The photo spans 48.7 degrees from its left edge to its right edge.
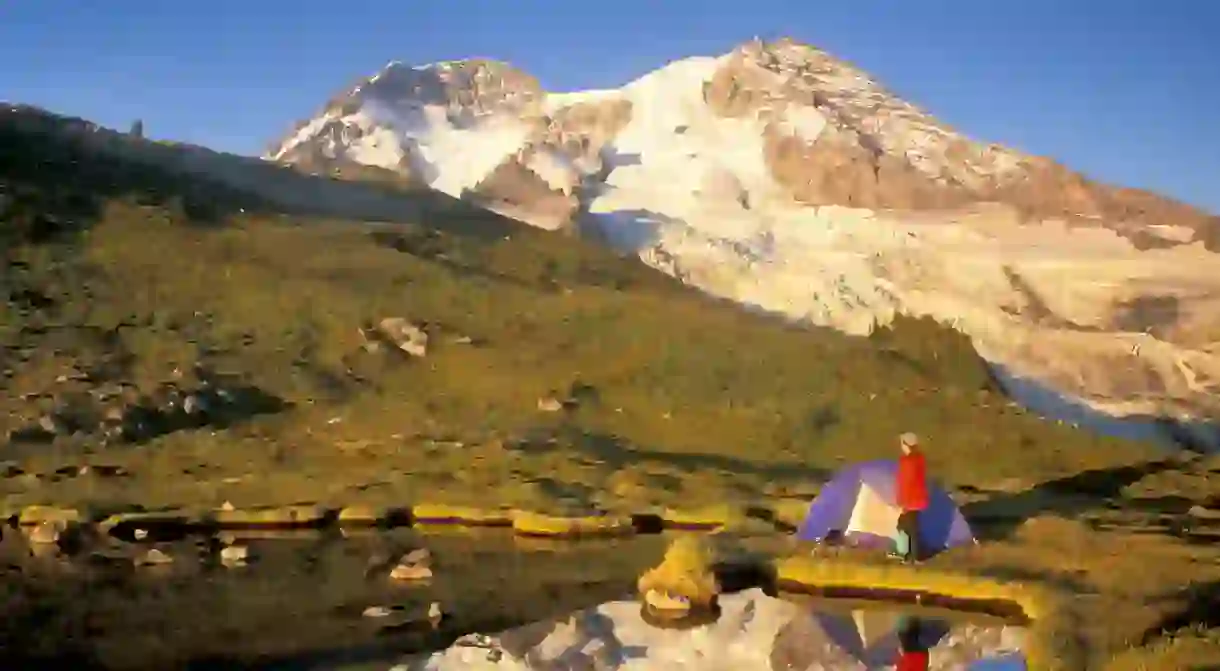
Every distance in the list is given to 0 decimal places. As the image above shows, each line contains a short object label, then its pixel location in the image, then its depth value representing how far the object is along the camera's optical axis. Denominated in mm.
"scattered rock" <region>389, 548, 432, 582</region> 19766
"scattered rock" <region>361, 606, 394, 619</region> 16938
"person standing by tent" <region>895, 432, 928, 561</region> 18562
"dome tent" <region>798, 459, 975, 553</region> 20703
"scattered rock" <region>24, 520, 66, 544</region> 22672
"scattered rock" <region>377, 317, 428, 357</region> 48938
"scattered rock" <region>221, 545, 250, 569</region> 20888
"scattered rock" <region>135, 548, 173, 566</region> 20625
